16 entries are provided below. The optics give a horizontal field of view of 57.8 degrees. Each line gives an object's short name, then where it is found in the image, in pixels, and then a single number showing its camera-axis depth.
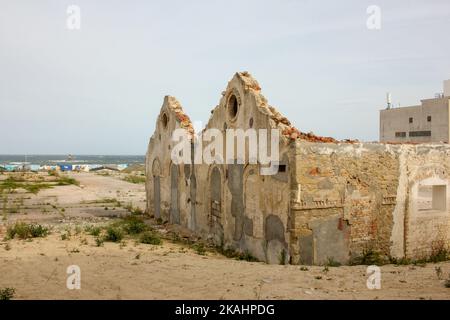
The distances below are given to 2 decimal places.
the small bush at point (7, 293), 6.36
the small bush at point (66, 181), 39.64
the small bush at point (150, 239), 12.53
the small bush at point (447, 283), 6.71
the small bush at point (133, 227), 14.65
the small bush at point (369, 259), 9.96
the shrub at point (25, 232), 12.79
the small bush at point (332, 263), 9.45
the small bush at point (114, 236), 12.57
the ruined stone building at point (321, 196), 9.47
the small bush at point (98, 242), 11.74
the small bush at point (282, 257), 9.68
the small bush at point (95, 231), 13.46
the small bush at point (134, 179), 45.72
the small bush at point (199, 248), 11.63
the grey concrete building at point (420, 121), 41.38
